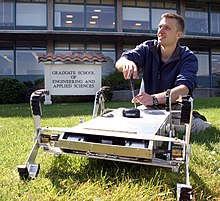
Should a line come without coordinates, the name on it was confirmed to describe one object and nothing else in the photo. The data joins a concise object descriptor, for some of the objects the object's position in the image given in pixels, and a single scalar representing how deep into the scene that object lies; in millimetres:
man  2848
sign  10227
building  15164
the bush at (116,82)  12867
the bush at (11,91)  11734
